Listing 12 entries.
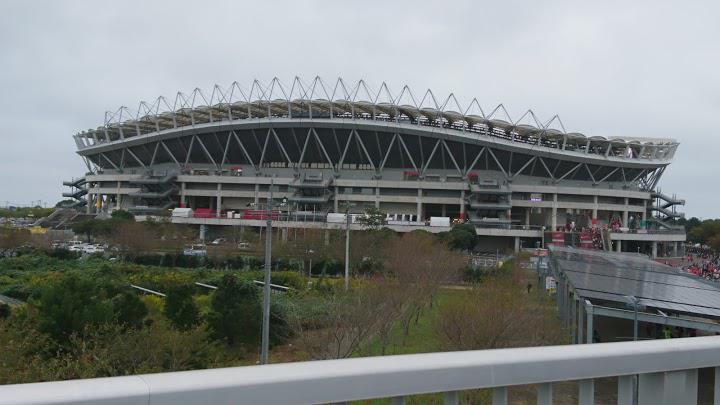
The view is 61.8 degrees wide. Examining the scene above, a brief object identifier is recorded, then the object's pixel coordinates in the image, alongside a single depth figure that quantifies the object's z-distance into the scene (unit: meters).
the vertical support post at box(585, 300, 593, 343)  19.11
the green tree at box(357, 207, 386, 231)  69.75
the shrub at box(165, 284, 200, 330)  24.94
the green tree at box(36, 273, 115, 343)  20.84
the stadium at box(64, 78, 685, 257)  90.31
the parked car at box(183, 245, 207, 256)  61.12
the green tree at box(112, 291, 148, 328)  23.17
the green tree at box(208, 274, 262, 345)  25.80
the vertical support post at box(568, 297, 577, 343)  23.62
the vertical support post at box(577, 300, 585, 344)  20.33
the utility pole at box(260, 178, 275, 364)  18.38
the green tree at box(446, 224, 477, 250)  66.69
